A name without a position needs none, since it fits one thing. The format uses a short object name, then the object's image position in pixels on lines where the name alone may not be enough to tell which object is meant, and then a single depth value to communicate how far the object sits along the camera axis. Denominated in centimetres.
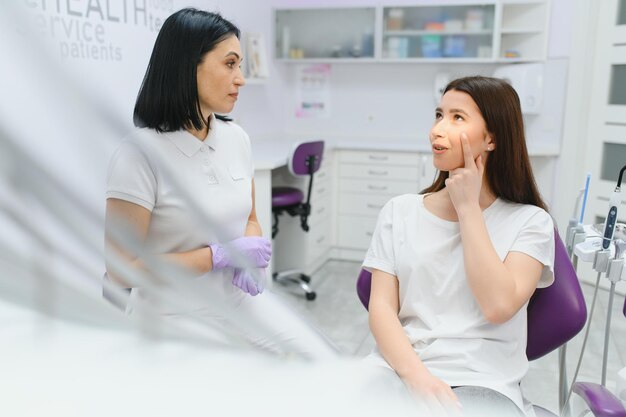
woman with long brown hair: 117
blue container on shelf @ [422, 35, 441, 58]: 423
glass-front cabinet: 412
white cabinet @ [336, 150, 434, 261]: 407
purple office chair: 336
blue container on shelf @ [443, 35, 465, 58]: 421
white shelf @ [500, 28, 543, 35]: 408
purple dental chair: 129
